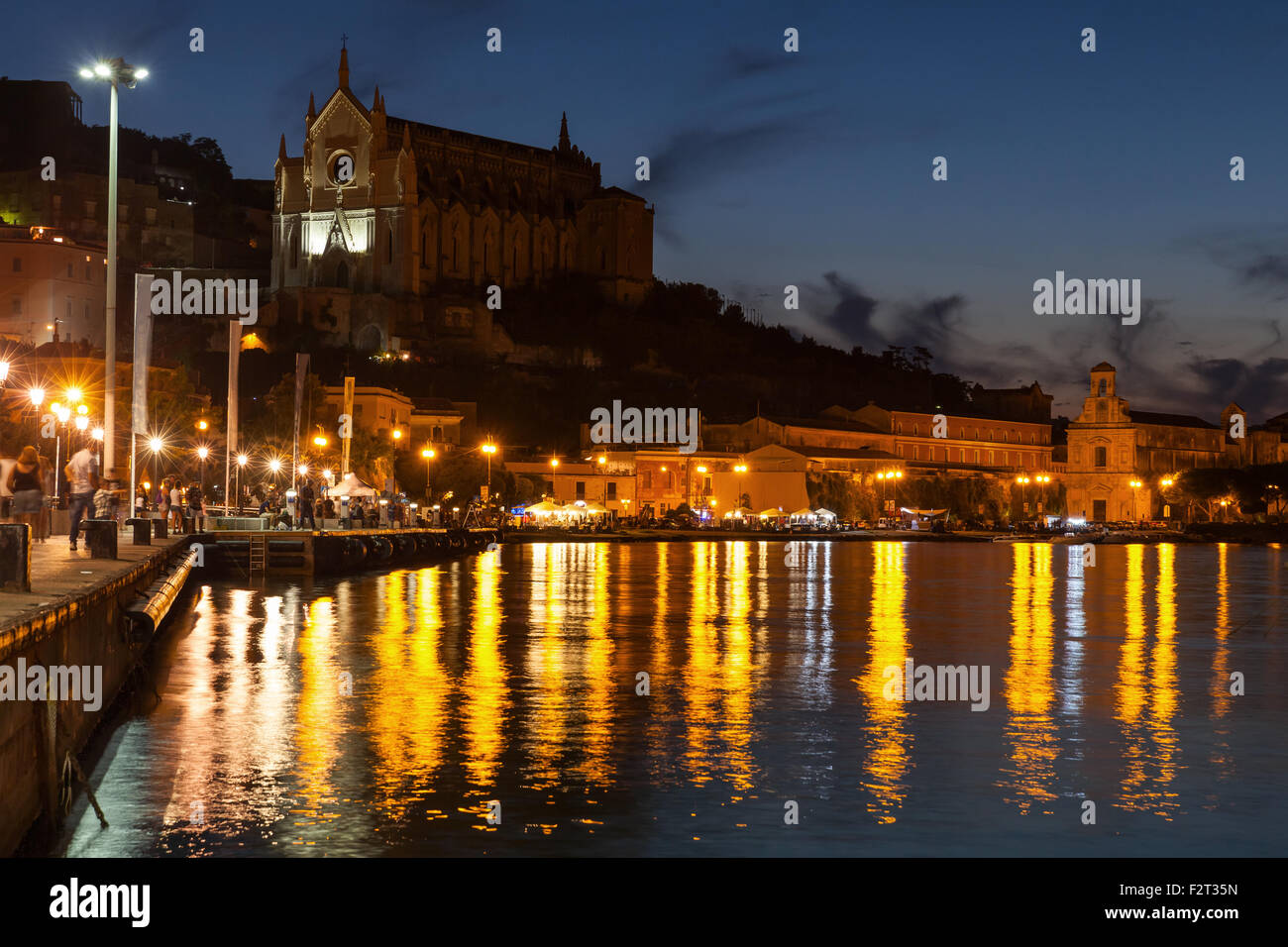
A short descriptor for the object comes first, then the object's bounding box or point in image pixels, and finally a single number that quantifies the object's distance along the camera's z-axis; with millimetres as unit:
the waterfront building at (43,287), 99500
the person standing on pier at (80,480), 26547
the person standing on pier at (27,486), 22908
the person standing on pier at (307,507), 54881
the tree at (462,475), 103375
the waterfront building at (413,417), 101125
